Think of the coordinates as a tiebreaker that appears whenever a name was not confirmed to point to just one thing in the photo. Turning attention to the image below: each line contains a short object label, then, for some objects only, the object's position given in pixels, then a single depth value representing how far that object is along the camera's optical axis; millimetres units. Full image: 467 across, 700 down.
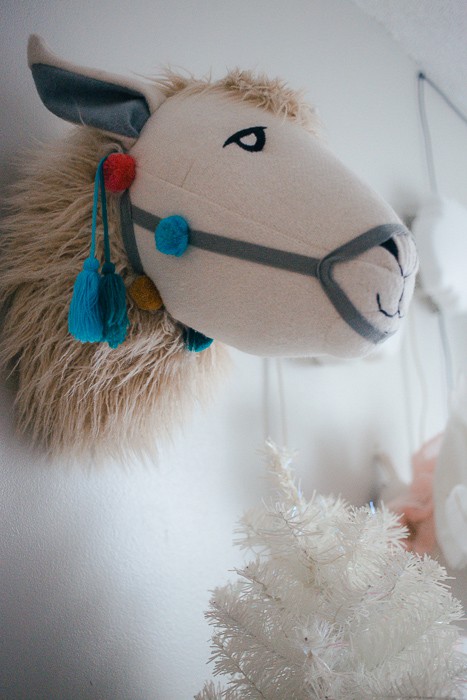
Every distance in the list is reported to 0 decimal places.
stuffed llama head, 470
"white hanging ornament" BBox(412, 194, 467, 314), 1219
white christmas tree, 431
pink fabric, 975
